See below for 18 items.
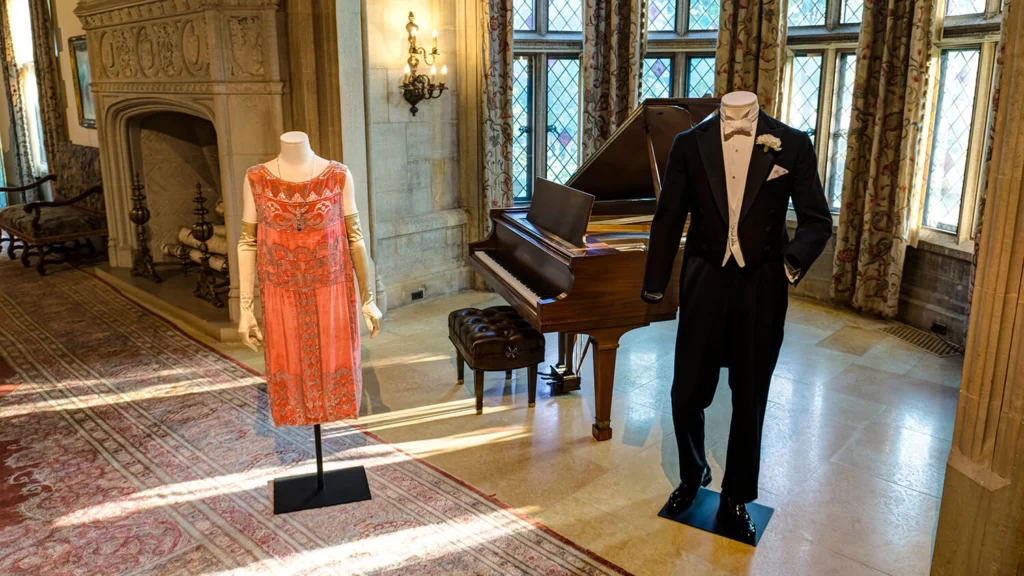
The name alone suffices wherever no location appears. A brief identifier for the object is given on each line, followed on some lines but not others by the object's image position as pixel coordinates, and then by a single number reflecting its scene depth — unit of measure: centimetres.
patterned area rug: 327
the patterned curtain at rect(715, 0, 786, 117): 649
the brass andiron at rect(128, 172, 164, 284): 721
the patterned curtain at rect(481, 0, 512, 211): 674
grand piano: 396
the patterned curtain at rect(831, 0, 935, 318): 594
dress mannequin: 331
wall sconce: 645
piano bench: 441
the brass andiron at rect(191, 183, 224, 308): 655
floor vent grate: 574
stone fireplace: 568
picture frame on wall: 864
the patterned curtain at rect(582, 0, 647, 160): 685
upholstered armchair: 790
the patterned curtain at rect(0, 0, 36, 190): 1012
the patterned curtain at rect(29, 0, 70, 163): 911
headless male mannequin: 307
